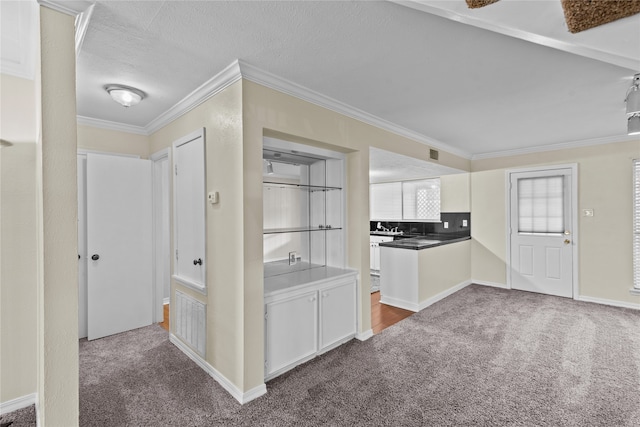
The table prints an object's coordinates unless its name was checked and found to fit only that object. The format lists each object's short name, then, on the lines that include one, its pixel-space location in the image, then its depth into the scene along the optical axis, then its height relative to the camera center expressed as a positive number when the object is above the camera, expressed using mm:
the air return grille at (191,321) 2711 -1031
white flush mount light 2488 +993
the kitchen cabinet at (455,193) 5660 +360
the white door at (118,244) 3289 -355
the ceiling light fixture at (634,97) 2309 +874
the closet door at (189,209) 2709 +34
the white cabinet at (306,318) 2480 -963
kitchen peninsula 4207 -890
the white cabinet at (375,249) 6468 -809
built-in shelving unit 2566 -489
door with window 4723 -331
